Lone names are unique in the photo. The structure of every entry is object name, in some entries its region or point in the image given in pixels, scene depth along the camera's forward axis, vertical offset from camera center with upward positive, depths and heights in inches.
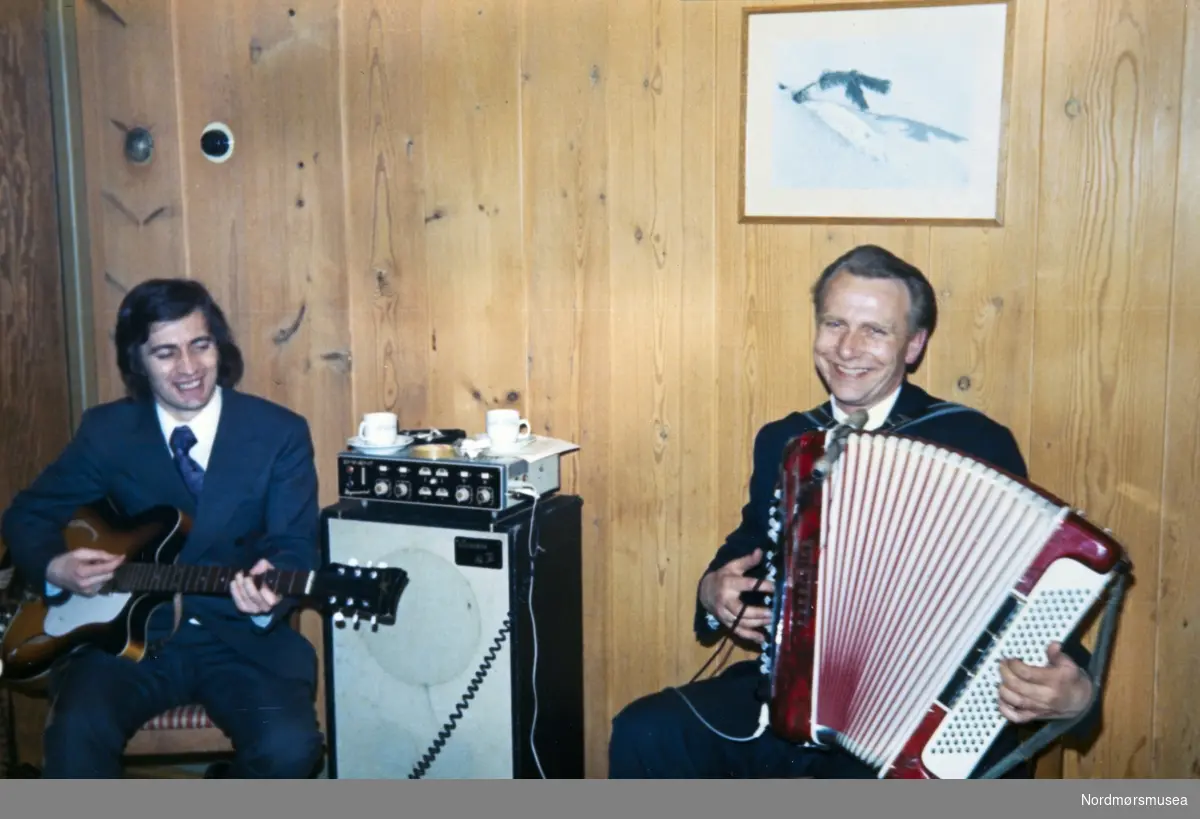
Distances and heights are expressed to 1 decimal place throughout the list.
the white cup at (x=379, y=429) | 94.0 -14.1
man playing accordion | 78.1 -14.5
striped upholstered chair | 86.2 -35.7
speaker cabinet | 89.6 -31.3
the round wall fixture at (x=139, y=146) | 106.7 +10.1
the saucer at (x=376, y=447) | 93.4 -15.6
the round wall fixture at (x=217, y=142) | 104.8 +10.2
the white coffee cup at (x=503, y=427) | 93.4 -13.9
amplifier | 88.9 -17.4
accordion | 62.7 -19.1
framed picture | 85.7 +10.5
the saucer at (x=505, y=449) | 93.1 -15.6
